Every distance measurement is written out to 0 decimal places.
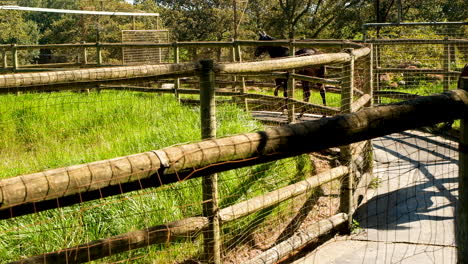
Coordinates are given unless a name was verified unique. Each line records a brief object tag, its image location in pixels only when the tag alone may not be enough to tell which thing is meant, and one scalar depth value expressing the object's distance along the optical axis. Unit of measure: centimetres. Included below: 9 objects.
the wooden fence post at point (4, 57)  1515
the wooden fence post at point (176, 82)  1115
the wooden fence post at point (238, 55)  1030
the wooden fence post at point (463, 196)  245
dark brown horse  1095
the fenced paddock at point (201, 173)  172
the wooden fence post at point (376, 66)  1044
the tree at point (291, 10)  2664
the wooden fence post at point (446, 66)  988
